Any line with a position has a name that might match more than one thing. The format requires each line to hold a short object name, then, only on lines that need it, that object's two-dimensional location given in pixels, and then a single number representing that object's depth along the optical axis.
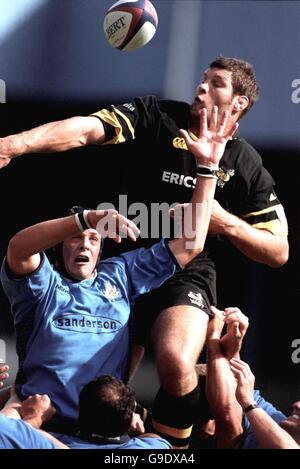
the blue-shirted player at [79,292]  8.59
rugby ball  9.77
